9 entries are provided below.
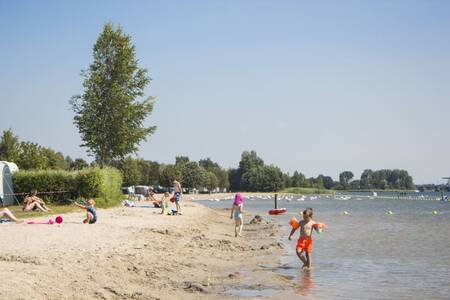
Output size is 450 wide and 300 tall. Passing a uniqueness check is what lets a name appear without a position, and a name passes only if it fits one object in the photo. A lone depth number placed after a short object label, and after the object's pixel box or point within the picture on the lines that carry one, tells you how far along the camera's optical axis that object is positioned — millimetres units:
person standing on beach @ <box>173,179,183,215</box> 33947
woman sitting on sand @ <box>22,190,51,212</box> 27875
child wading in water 17250
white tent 34125
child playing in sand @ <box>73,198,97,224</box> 22031
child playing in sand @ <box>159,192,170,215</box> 34219
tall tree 42125
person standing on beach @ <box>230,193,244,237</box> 25625
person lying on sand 21250
